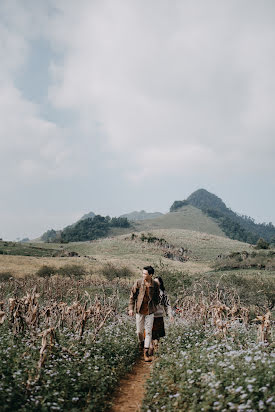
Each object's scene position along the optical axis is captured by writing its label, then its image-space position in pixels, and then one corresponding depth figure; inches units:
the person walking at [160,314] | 293.6
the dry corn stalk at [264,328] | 241.9
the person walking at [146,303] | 283.7
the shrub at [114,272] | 1146.7
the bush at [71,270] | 1186.2
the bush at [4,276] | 984.8
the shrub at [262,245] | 2642.7
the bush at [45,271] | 1132.5
